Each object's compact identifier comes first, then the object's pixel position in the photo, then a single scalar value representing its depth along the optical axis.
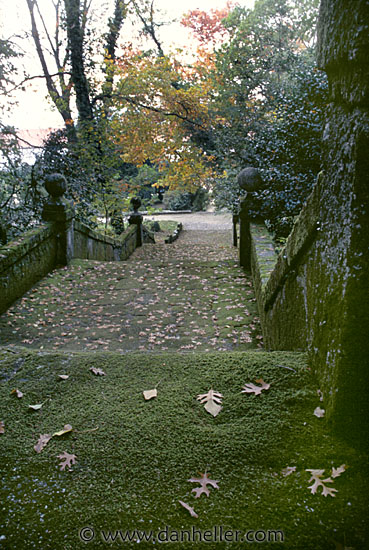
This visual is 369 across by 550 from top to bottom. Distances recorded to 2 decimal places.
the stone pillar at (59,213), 7.49
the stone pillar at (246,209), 7.15
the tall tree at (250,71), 13.79
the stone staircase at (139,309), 4.91
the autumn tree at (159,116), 14.84
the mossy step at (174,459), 1.59
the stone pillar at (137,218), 13.93
